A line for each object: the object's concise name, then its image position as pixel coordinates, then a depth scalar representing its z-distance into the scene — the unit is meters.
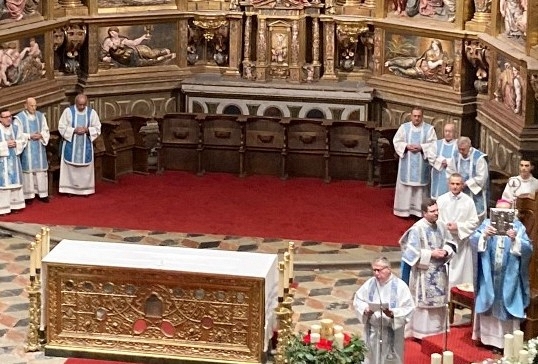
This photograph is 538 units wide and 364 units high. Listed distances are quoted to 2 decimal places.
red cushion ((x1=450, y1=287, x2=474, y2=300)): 14.60
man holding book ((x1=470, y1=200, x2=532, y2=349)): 13.72
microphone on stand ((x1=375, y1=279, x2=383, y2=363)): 13.06
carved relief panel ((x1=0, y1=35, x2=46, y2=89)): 20.17
